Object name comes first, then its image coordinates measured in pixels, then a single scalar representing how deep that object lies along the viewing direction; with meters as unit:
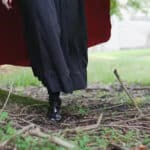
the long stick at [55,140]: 2.79
